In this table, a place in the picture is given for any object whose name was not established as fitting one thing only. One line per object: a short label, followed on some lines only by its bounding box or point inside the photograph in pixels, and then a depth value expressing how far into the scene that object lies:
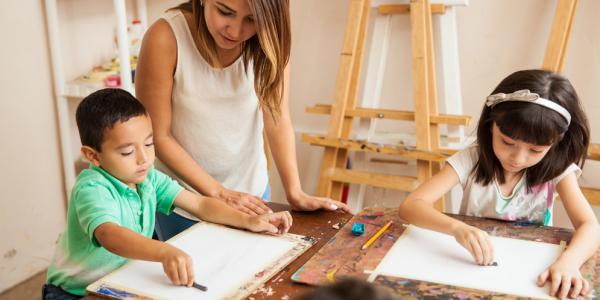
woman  1.29
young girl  1.22
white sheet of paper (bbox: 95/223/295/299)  0.93
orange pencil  1.12
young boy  1.09
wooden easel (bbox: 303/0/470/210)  2.21
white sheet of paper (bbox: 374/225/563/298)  0.96
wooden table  0.92
